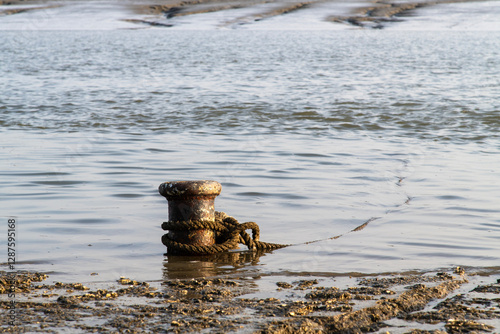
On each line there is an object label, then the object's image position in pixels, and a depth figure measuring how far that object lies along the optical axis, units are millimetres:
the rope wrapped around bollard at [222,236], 9812
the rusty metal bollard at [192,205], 9531
